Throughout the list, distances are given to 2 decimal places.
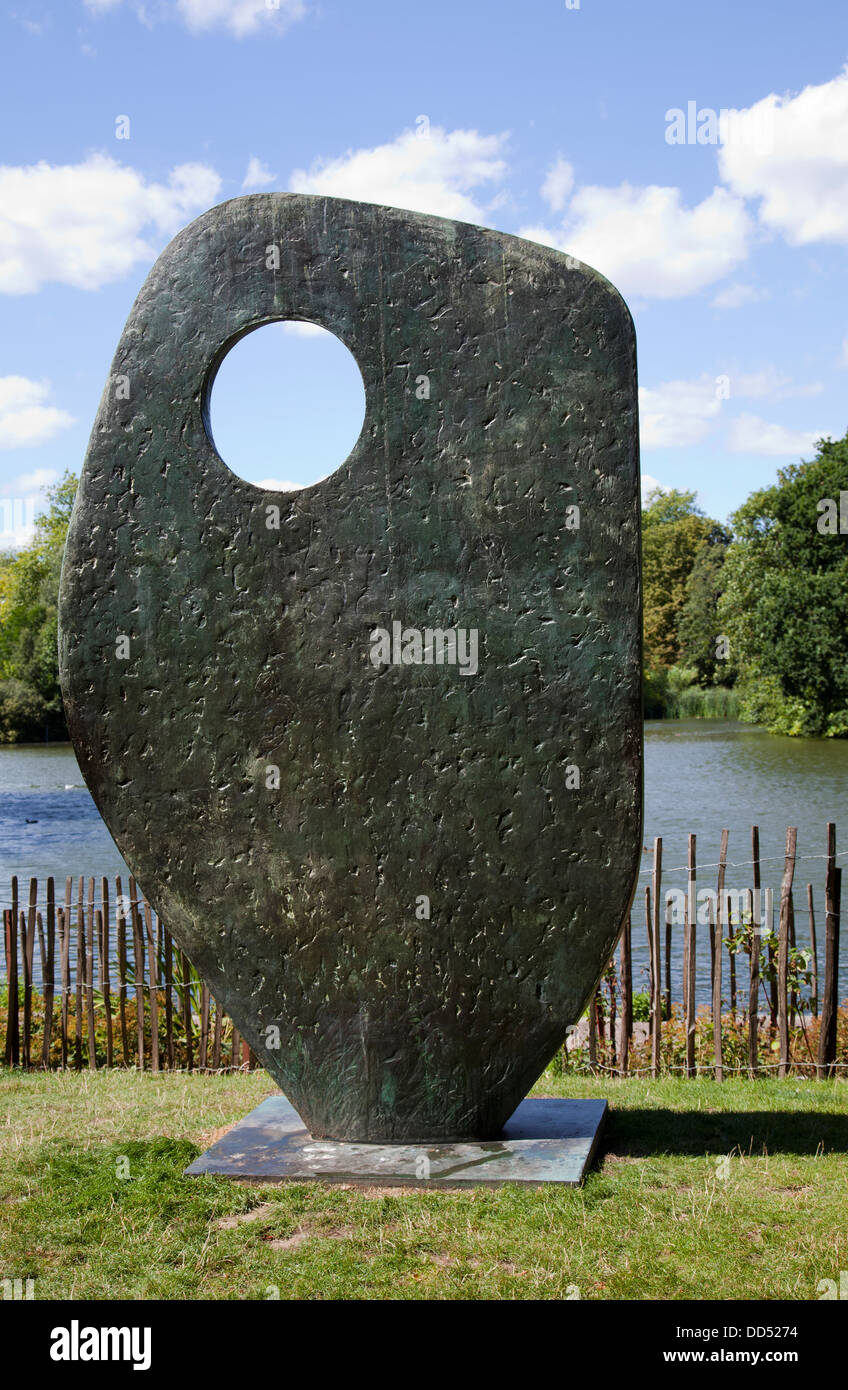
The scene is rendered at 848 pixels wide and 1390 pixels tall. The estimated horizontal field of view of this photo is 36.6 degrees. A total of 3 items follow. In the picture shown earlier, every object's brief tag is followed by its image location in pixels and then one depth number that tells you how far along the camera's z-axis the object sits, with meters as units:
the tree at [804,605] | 28.88
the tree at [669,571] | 50.09
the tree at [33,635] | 37.56
